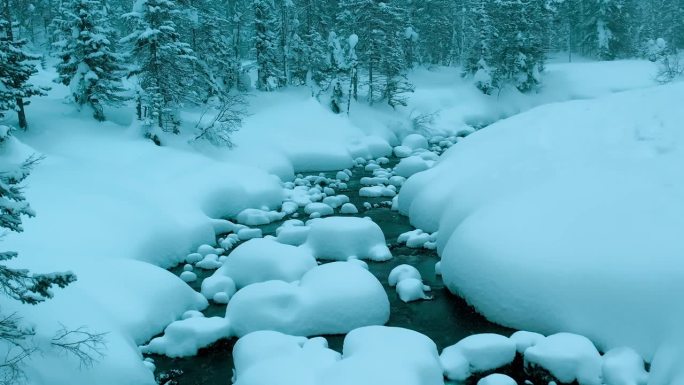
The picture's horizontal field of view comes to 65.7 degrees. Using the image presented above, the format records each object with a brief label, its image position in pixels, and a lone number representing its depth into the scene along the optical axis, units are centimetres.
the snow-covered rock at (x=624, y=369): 801
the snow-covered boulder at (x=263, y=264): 1216
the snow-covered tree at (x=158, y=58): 2228
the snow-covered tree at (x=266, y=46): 3634
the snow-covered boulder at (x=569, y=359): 834
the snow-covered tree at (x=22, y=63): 1911
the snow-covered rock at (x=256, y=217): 1773
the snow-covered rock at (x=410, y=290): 1158
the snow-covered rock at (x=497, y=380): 826
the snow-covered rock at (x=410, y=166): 2447
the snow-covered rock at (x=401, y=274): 1234
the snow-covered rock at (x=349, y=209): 1850
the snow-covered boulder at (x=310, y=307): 1010
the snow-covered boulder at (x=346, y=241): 1402
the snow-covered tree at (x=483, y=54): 4203
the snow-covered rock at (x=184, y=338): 965
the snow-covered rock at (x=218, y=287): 1192
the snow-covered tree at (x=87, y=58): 2341
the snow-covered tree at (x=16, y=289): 666
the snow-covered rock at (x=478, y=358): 882
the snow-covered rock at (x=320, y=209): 1853
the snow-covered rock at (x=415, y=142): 3167
